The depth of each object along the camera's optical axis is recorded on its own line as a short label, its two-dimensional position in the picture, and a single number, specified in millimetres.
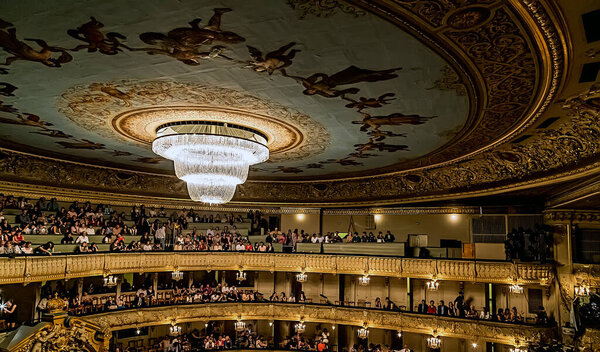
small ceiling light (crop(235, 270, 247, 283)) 25125
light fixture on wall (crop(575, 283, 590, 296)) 18989
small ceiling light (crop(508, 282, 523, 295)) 20562
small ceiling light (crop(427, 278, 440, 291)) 22578
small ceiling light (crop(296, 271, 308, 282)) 25719
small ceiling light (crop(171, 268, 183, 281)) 24391
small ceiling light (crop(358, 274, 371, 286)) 24062
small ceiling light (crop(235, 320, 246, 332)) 25000
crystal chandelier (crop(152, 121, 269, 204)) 12781
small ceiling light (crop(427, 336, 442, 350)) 21703
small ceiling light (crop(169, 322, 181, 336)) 23656
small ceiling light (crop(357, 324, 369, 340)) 23562
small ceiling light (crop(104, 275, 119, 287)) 20844
